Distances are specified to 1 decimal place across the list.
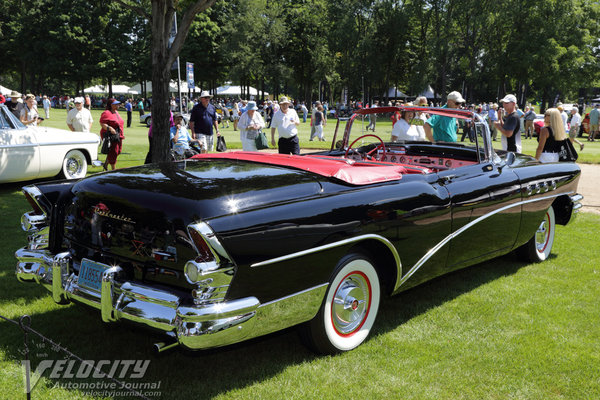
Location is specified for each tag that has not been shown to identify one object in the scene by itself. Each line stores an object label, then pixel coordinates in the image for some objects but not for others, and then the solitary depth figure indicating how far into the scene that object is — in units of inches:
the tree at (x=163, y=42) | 319.0
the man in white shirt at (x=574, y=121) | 756.0
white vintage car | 344.2
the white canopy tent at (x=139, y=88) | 2506.8
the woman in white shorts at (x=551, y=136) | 291.4
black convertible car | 108.6
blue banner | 674.8
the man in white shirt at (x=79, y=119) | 470.6
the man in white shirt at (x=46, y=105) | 1400.1
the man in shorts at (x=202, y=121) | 445.1
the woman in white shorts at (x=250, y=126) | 422.3
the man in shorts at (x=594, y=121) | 1007.9
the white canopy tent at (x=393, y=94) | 2551.4
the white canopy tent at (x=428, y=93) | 2394.7
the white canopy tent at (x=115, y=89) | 2623.0
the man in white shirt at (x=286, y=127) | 380.2
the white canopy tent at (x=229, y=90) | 2556.6
